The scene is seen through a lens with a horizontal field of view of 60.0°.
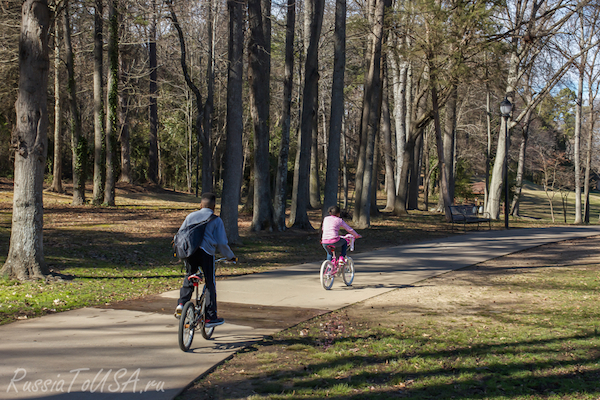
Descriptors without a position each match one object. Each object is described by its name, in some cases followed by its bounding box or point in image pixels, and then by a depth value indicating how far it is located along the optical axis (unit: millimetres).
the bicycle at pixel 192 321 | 5684
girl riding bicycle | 9727
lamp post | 21891
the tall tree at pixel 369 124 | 19641
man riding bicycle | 5980
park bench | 21342
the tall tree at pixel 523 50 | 23675
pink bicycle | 9734
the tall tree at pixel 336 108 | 17391
